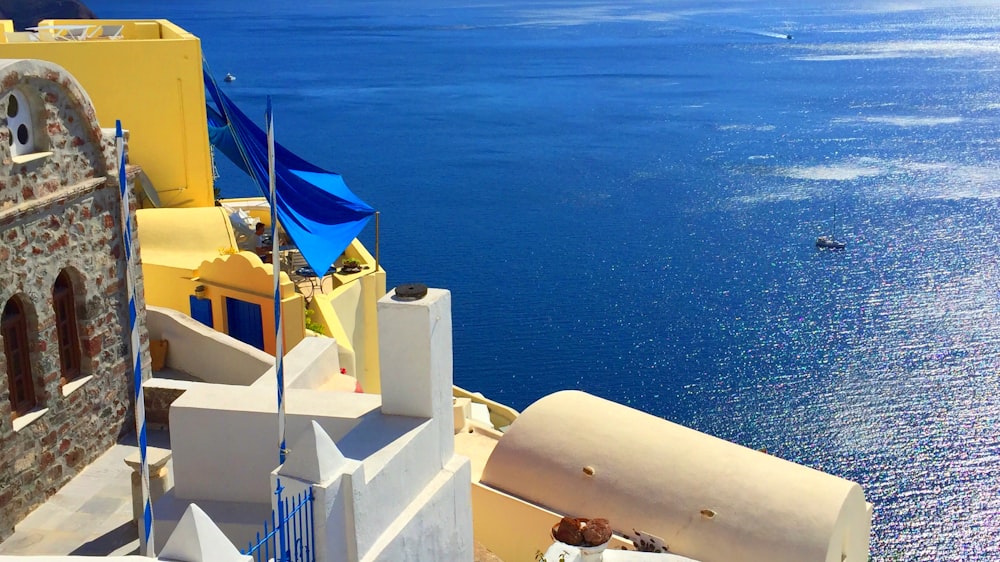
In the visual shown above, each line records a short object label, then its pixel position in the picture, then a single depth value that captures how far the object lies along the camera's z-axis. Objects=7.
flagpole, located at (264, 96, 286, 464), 7.62
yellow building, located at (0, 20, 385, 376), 16.16
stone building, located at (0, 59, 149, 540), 9.54
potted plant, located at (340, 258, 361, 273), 18.64
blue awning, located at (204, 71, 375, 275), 17.38
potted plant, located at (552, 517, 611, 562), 9.72
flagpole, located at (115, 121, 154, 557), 6.67
